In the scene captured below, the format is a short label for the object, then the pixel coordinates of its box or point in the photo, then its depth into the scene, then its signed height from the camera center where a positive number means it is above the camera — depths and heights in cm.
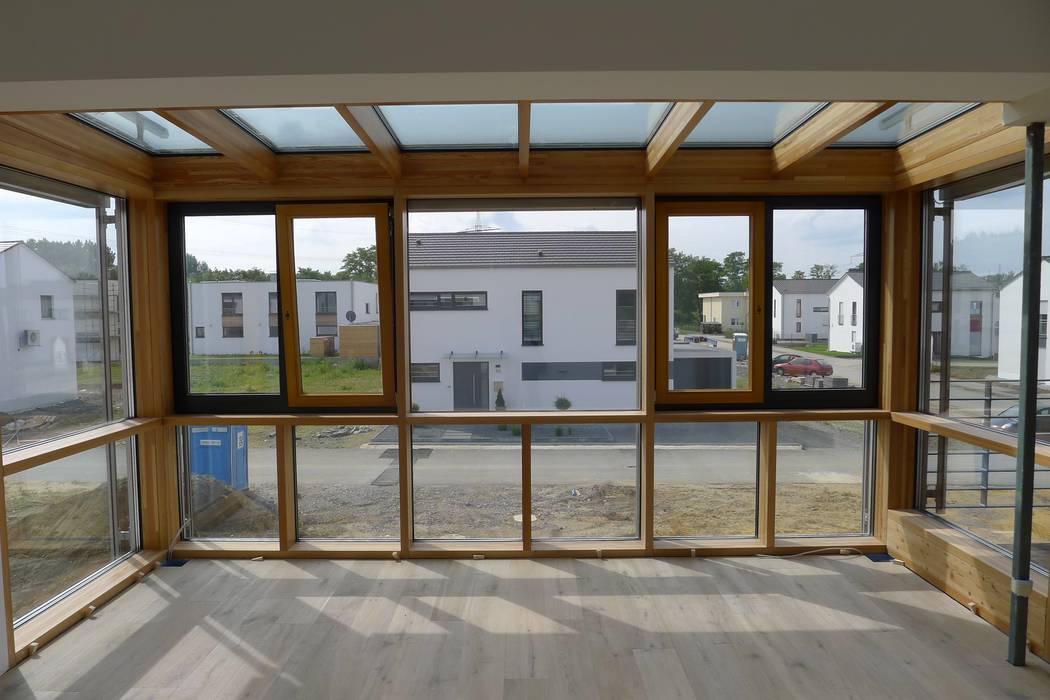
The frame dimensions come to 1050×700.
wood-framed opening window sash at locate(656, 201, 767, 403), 423 +16
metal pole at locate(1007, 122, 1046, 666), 272 -20
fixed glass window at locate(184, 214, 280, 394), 426 +21
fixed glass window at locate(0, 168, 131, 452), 324 +12
